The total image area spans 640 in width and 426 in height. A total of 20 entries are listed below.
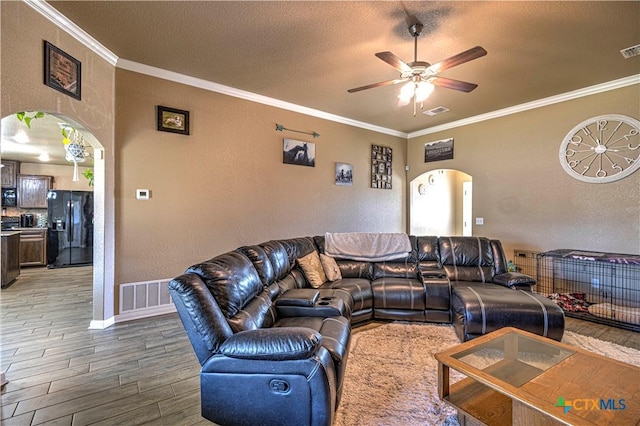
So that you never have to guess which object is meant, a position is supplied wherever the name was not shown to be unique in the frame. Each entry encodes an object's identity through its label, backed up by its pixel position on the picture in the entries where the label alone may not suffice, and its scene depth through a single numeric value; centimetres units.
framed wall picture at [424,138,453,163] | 578
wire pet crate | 342
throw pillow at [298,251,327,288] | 332
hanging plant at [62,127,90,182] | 429
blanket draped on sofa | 394
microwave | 707
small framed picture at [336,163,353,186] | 546
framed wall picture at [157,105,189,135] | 363
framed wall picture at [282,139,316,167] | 479
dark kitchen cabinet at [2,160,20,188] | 707
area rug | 184
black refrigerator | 679
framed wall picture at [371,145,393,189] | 599
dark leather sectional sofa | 156
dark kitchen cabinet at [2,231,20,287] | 487
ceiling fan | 230
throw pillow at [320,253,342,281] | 359
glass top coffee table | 135
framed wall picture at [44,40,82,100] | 251
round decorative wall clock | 373
